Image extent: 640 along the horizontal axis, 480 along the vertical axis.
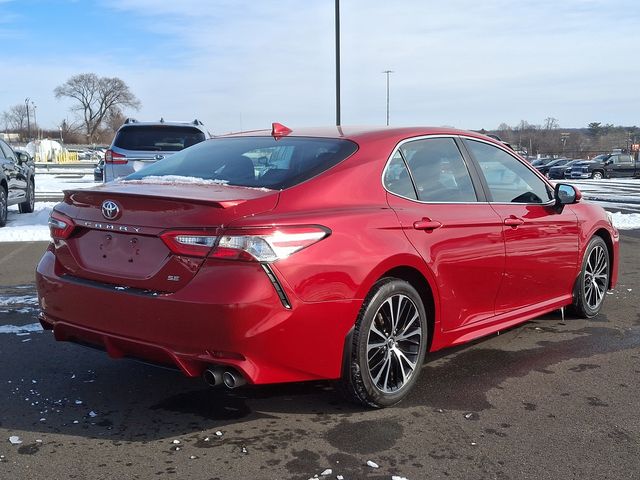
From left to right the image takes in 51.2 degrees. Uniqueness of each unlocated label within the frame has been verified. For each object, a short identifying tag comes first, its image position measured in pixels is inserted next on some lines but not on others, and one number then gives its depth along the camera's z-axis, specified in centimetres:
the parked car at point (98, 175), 2597
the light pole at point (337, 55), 1773
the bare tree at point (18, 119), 12600
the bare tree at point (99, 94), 11344
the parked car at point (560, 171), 4301
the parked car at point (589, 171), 4166
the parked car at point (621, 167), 4141
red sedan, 315
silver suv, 978
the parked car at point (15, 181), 1146
